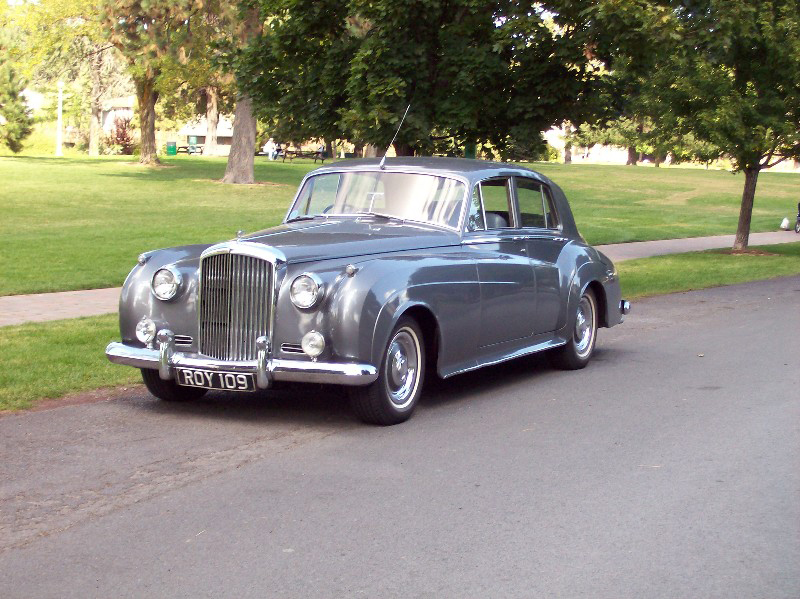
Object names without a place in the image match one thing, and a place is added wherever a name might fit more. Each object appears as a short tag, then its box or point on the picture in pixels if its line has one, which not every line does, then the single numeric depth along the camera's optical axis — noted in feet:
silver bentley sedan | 24.65
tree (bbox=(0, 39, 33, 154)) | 249.75
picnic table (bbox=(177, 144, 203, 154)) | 303.48
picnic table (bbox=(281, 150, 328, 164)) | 255.09
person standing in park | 258.12
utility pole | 237.14
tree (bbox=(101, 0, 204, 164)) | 134.82
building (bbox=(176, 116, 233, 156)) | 412.77
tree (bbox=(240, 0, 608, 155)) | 46.01
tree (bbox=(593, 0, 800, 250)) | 71.46
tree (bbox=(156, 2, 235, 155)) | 132.98
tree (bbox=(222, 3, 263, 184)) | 140.26
